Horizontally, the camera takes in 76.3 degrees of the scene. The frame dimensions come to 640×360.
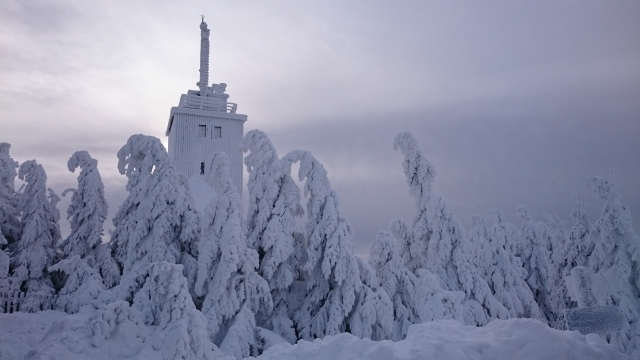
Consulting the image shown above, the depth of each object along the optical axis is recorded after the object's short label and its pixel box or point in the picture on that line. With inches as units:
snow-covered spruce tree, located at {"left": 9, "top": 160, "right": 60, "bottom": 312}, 920.9
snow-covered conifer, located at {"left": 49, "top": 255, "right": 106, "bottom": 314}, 780.6
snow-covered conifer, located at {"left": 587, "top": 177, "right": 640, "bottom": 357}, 734.5
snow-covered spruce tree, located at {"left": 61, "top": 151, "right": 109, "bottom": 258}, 957.8
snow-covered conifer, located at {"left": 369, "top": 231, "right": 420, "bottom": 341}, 783.1
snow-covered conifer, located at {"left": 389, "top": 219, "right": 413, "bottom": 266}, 1059.9
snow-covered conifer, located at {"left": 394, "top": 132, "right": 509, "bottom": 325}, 840.9
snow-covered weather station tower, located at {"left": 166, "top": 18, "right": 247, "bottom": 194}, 1443.2
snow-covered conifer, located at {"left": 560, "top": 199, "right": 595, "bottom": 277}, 1010.7
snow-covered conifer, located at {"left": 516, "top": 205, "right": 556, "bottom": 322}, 1221.1
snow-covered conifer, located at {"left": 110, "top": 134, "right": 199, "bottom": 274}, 709.3
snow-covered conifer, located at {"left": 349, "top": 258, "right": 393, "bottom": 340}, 697.0
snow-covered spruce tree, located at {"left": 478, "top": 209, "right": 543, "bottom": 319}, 1004.6
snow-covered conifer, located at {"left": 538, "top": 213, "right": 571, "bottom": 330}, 1091.4
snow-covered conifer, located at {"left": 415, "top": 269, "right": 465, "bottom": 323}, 701.3
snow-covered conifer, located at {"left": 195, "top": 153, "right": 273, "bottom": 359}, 637.3
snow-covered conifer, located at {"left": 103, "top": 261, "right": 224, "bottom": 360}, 449.4
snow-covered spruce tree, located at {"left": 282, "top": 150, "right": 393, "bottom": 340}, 702.5
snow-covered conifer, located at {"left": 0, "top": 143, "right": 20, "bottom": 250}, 994.7
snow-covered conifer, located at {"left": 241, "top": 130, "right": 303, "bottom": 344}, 738.8
